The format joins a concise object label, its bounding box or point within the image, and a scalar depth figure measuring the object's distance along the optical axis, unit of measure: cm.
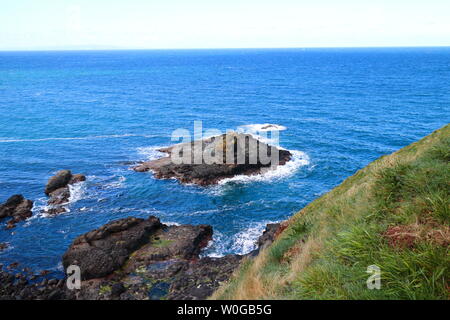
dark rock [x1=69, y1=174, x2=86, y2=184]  4179
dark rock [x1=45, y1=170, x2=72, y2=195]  3938
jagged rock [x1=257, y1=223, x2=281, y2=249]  2694
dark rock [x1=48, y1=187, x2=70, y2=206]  3647
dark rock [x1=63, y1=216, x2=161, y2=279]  2447
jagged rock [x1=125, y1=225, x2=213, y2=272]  2595
